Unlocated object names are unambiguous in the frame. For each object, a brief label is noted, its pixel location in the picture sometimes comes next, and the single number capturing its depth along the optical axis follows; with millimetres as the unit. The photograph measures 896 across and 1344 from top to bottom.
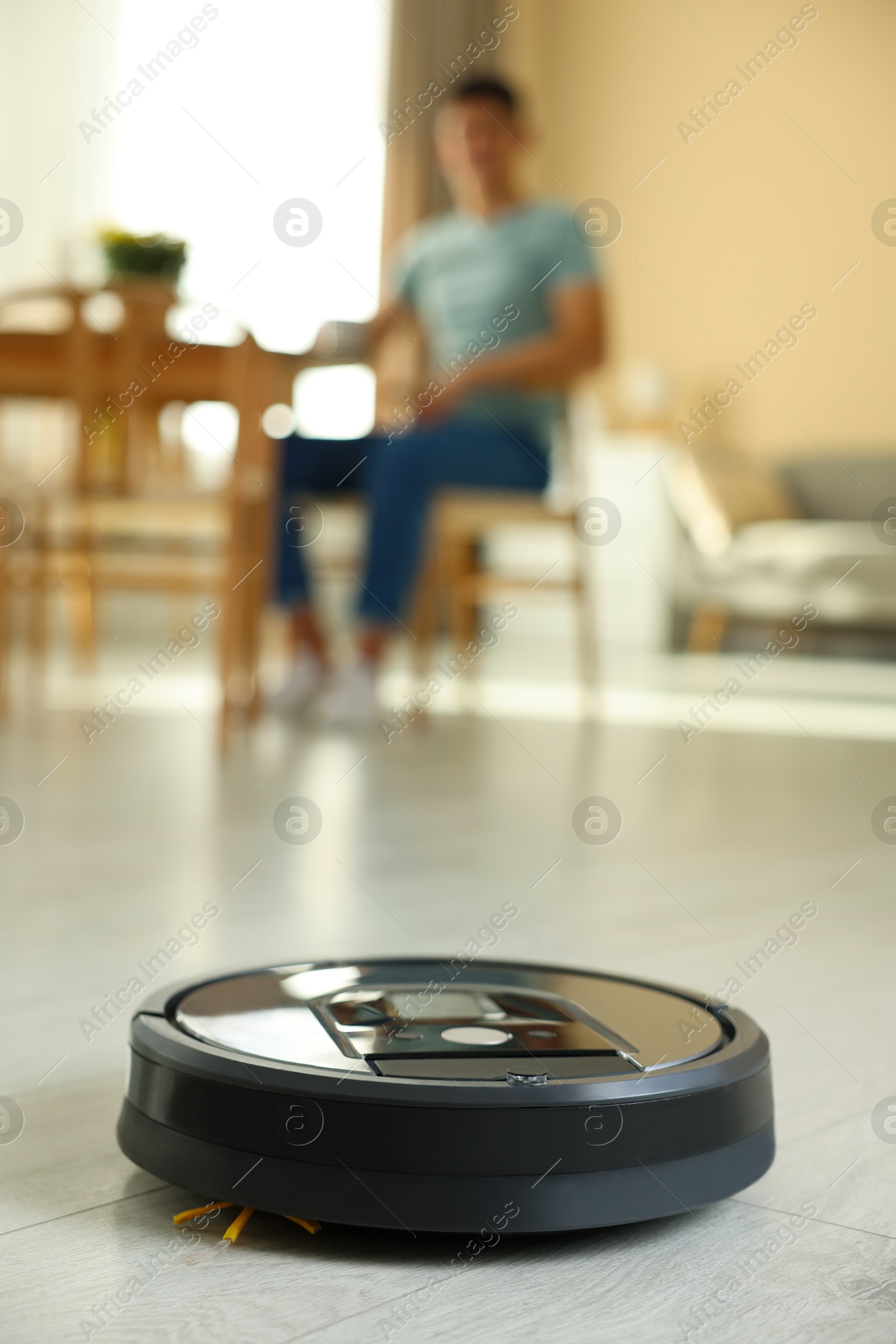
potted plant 2857
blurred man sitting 2855
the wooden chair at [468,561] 2984
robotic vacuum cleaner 576
